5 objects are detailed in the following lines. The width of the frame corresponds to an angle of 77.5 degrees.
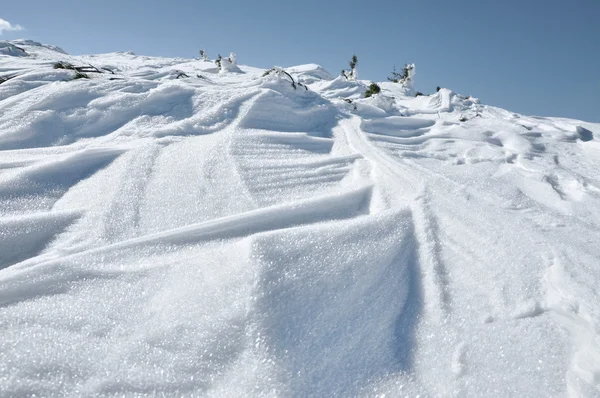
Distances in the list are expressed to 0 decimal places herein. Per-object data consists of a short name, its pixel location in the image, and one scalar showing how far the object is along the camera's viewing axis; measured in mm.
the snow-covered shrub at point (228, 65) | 5696
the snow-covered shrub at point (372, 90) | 4895
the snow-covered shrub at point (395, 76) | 9050
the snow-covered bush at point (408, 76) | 7527
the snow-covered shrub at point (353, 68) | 8286
